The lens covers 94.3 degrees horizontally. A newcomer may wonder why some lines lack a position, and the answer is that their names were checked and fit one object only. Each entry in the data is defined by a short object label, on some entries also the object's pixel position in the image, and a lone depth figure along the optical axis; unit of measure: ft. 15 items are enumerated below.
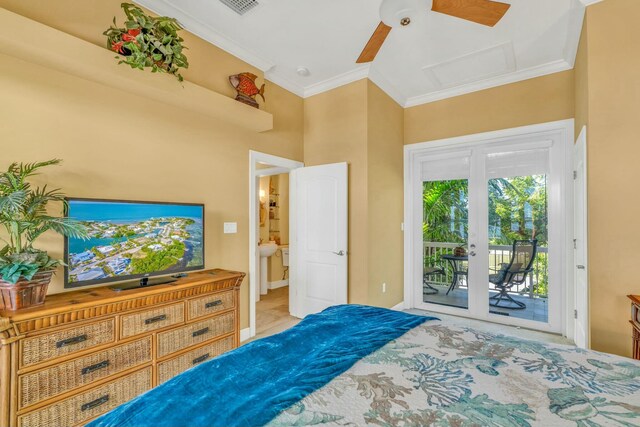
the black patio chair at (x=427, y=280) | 13.92
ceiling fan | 5.83
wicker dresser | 5.00
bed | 3.04
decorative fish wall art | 9.70
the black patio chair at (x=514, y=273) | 11.74
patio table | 13.07
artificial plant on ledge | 6.71
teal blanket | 3.01
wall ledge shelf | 5.55
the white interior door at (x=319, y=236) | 11.93
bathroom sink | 16.24
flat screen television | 6.49
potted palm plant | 5.12
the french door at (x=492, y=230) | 11.25
